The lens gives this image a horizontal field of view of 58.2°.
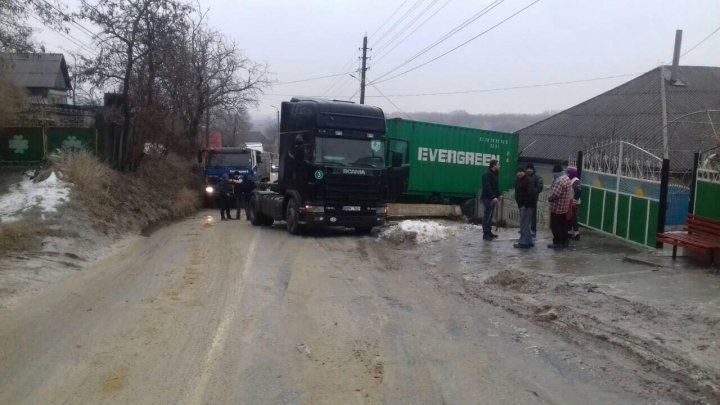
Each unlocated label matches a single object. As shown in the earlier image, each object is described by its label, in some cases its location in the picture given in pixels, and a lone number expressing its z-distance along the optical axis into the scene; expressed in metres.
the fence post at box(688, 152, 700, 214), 11.87
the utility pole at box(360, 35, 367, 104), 42.88
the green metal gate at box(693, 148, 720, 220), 11.26
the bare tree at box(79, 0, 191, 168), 24.58
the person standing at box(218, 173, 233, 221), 23.66
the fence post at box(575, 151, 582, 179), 15.84
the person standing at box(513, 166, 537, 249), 13.54
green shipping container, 23.83
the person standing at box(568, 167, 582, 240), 14.00
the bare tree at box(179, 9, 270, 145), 39.75
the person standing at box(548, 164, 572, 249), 13.05
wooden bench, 10.37
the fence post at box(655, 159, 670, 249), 11.59
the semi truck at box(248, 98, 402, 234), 17.05
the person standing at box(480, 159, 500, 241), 15.23
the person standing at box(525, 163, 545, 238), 13.80
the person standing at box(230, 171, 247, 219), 24.47
